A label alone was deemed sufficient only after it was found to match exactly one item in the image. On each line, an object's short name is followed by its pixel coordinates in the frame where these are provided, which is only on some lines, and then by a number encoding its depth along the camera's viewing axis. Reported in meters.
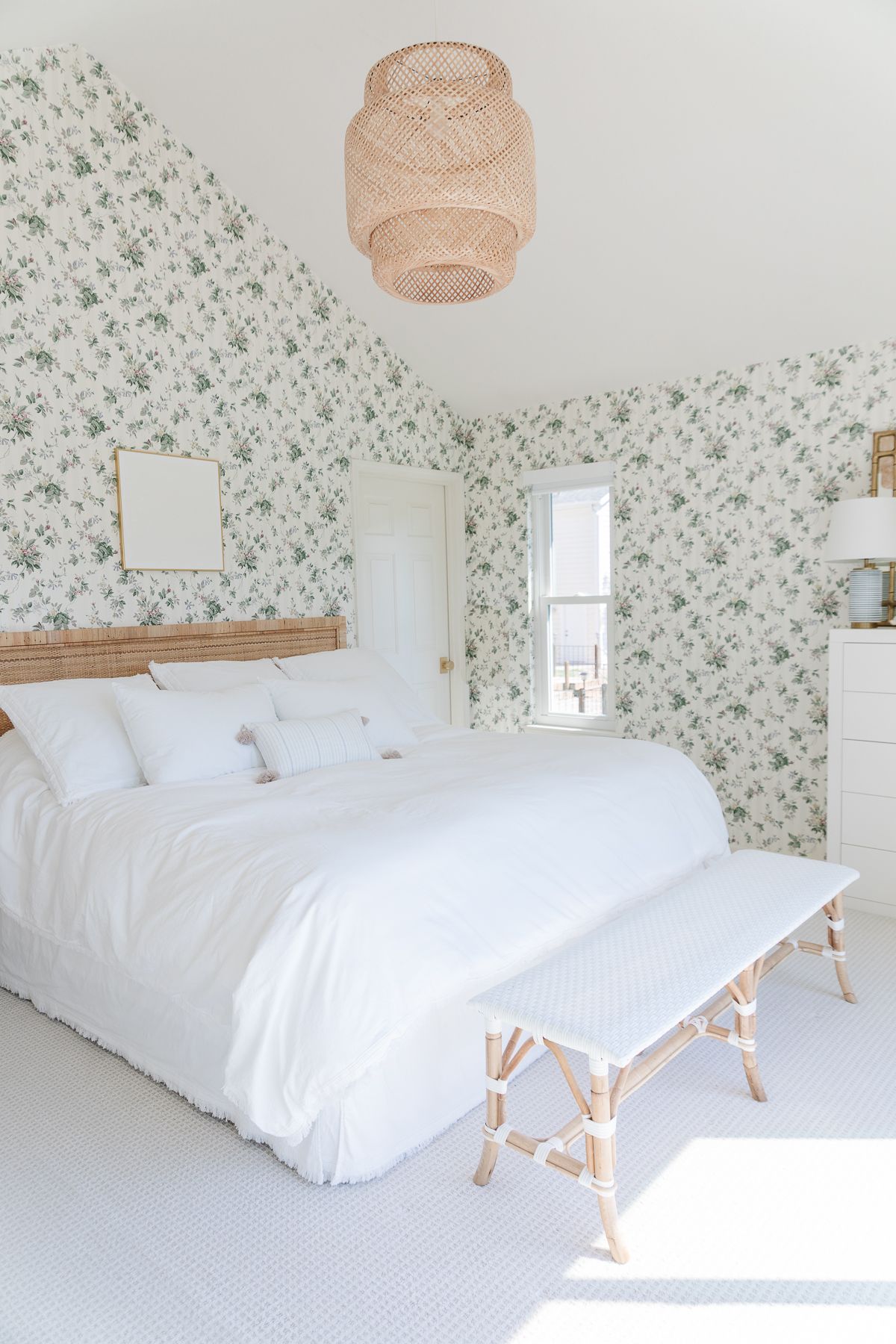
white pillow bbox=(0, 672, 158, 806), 2.80
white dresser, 3.39
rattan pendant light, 2.04
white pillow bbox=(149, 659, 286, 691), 3.34
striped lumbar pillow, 2.98
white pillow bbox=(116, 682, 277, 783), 2.88
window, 4.70
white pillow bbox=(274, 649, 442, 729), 3.76
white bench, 1.67
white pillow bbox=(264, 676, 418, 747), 3.32
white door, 4.72
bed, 1.83
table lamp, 3.41
